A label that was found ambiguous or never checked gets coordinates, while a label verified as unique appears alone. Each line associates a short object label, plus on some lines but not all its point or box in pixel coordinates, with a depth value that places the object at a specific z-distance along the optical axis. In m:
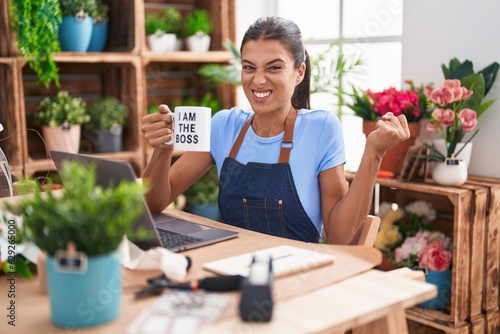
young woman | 1.92
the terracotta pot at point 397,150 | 2.78
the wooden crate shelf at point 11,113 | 3.16
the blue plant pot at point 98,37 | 3.50
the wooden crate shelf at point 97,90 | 3.56
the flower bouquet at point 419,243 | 2.60
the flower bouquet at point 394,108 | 2.71
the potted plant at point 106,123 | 3.50
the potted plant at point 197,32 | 3.83
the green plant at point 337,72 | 3.32
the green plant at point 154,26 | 3.68
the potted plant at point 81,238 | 0.92
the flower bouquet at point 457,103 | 2.51
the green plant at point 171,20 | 3.80
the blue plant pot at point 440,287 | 2.59
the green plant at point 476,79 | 2.60
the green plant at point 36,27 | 3.05
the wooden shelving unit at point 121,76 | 3.18
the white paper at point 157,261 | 1.16
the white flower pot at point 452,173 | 2.55
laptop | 1.23
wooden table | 0.97
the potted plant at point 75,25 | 3.30
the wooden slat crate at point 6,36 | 3.12
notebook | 1.20
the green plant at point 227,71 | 3.65
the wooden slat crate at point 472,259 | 2.50
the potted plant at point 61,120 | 3.32
